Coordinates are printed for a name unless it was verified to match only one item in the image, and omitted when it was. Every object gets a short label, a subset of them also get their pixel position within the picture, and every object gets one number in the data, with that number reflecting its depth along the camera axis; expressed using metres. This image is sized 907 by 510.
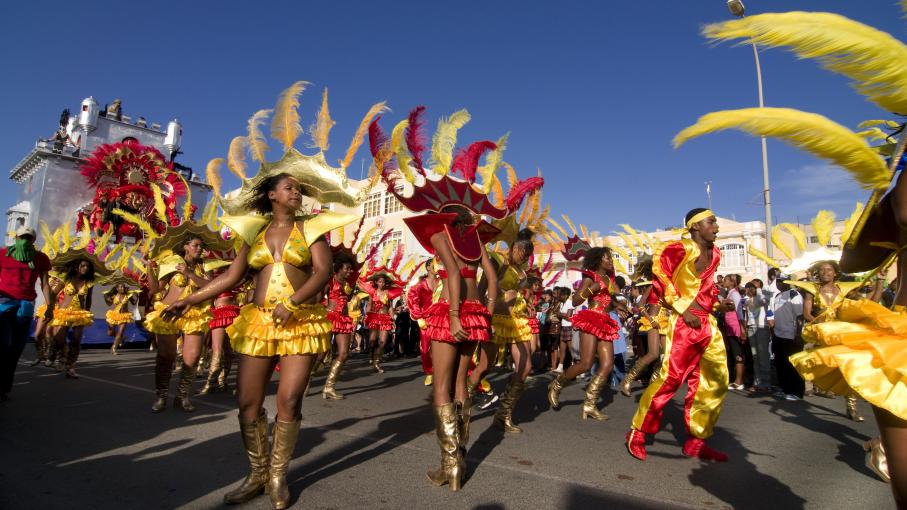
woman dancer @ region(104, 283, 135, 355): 12.66
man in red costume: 4.43
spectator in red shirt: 5.89
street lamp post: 16.34
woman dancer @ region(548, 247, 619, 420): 6.21
